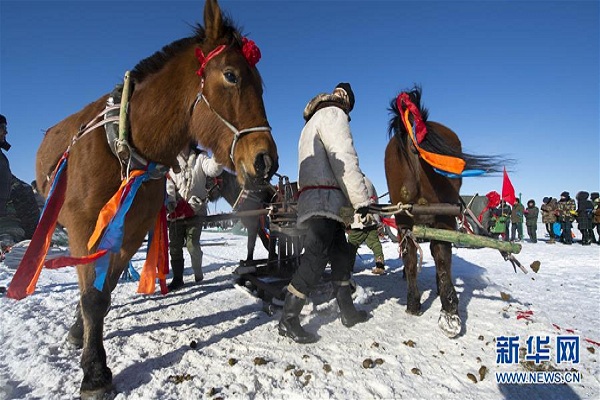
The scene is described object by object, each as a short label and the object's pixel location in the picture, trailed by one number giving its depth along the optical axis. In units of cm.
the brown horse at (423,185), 333
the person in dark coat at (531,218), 1567
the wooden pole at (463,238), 274
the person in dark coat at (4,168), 456
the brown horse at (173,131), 212
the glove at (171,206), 494
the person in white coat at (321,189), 295
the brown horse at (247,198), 579
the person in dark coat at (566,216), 1430
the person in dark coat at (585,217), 1395
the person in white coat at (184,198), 498
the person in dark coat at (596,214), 1415
